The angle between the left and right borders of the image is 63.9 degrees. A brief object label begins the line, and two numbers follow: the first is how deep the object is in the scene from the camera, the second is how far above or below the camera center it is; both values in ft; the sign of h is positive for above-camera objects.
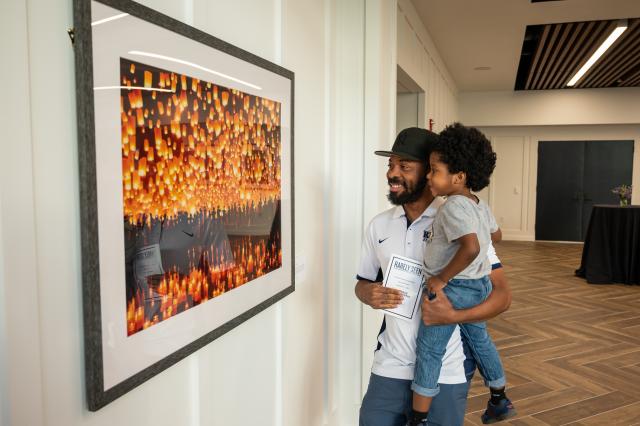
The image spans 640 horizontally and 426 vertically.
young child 6.09 -0.78
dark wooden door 39.73 -0.15
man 6.44 -1.62
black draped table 25.88 -3.54
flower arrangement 27.68 -0.94
